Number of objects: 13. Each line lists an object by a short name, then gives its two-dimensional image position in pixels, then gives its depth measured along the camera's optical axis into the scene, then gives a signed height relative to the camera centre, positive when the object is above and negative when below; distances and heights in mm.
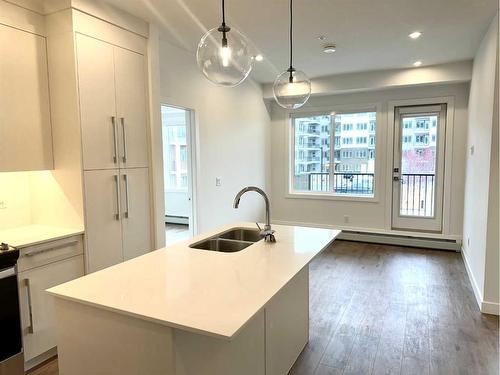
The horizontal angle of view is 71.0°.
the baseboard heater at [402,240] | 5250 -1283
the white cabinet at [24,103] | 2404 +425
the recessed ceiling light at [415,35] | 3562 +1281
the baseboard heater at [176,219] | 7098 -1205
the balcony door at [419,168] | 5340 -146
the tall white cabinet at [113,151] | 2684 +86
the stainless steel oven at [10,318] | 2082 -950
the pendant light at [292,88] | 2549 +528
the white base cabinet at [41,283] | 2312 -839
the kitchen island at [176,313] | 1325 -569
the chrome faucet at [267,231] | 2354 -486
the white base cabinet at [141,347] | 1345 -783
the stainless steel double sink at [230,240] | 2463 -587
